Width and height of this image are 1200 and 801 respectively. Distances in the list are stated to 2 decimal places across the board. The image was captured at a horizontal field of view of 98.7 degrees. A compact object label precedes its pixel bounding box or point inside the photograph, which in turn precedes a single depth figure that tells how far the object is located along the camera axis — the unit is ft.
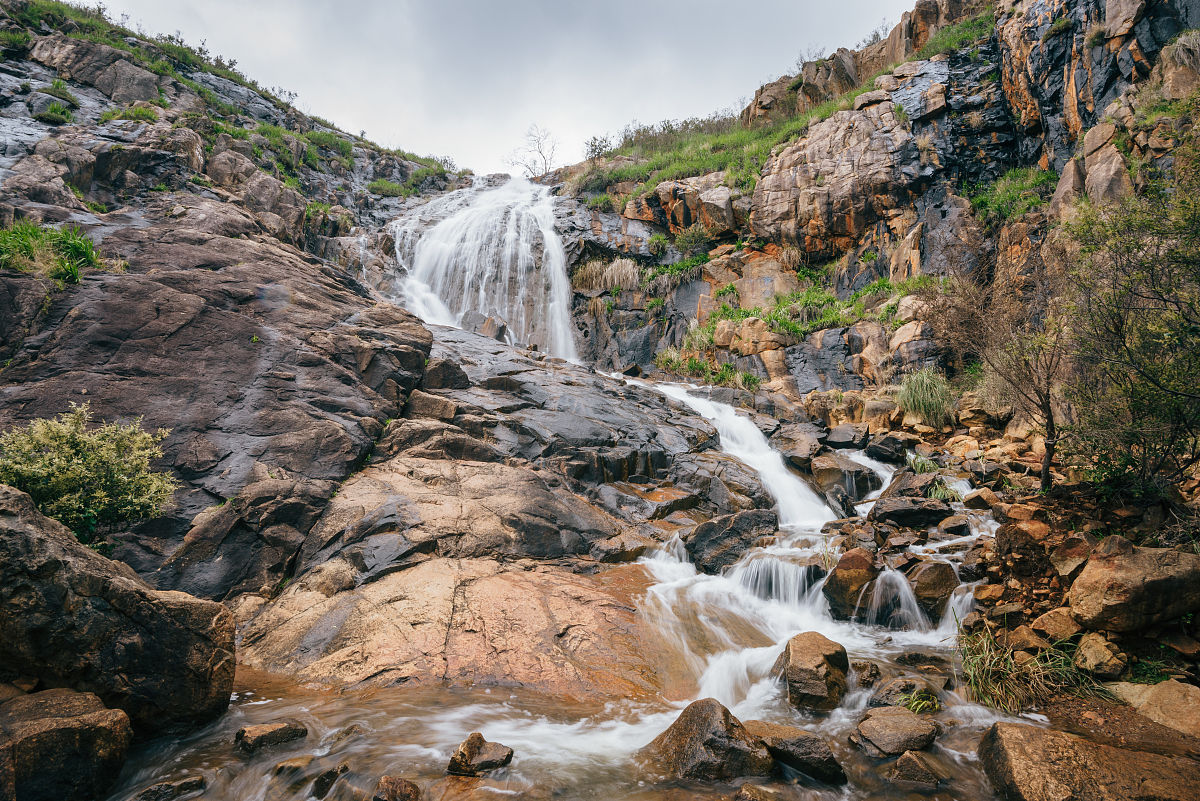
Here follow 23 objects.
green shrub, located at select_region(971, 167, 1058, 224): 53.36
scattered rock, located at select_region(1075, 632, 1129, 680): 16.16
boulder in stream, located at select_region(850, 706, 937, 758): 14.70
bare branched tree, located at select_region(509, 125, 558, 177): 132.72
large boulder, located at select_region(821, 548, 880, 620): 23.89
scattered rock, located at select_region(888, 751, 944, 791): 13.52
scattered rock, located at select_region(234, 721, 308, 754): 14.06
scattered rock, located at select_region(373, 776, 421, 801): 12.11
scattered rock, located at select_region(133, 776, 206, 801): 12.17
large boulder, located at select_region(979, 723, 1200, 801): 11.75
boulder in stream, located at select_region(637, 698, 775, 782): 13.65
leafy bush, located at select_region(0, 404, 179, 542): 17.43
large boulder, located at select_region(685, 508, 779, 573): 28.99
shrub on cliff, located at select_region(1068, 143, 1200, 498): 18.20
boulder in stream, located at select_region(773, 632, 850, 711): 17.57
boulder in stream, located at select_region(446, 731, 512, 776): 13.34
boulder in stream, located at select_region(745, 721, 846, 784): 13.76
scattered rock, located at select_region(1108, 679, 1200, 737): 14.08
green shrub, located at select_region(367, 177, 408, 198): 102.68
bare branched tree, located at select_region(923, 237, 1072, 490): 24.86
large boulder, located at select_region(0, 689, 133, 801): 10.73
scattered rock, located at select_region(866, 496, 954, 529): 27.94
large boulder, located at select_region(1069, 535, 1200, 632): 16.07
